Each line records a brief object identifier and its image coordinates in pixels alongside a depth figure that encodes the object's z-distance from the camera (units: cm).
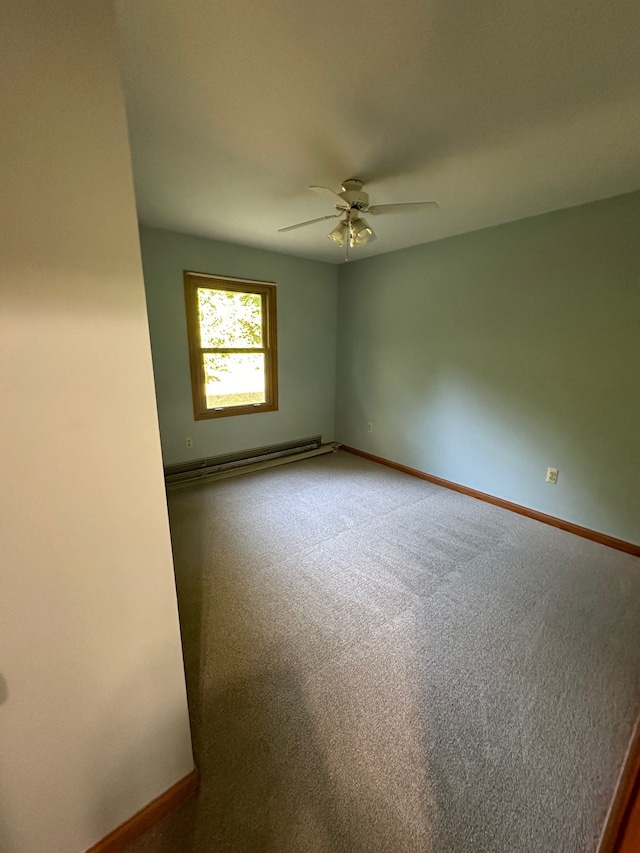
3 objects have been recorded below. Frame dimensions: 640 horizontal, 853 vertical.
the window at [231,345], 340
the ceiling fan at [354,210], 192
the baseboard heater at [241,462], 345
